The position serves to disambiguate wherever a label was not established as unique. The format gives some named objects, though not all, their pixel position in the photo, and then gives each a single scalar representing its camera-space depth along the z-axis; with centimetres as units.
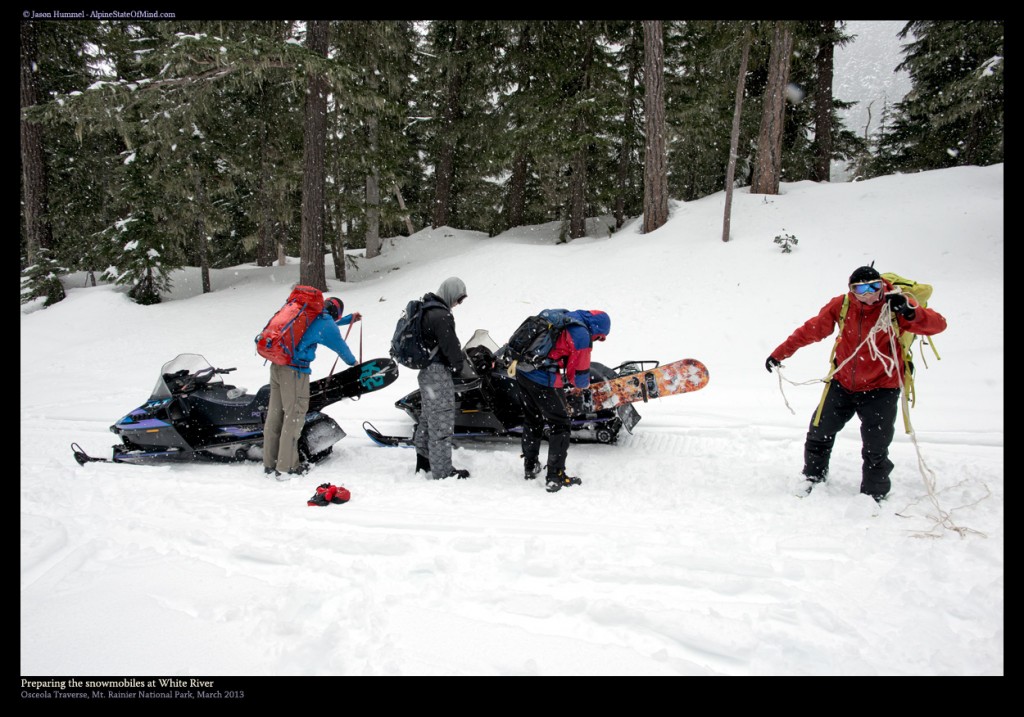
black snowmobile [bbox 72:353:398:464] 542
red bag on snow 425
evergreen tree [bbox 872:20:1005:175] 1434
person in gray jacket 466
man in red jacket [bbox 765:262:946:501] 367
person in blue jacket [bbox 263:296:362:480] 498
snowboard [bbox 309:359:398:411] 559
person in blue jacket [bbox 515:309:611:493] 459
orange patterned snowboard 511
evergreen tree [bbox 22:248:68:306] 1502
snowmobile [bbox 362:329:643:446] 547
